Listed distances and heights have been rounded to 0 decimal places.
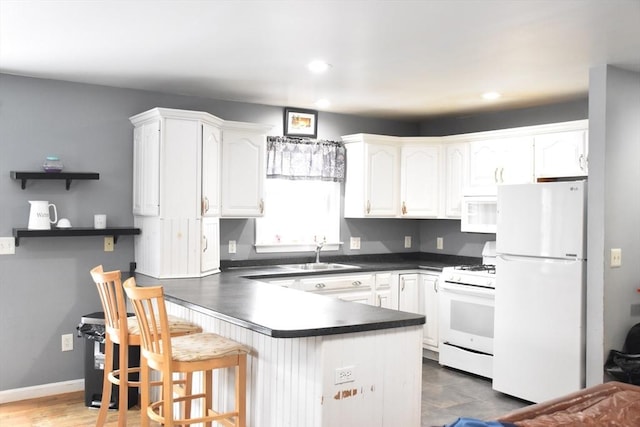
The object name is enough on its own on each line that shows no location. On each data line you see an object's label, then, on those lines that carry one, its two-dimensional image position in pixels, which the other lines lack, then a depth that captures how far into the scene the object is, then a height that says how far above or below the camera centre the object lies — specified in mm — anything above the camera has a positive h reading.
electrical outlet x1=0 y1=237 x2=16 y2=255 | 4250 -252
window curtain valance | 5508 +551
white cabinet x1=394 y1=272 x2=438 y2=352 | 5512 -777
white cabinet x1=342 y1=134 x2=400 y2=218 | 5766 +396
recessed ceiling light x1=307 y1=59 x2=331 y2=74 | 3822 +1007
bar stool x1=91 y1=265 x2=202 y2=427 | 3193 -674
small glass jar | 4289 +350
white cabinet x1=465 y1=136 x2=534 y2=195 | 5062 +495
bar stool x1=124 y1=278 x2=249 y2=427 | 2723 -683
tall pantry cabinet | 4320 +187
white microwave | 5352 +32
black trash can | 4098 -1074
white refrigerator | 3988 -519
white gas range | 4852 -868
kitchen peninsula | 2535 -674
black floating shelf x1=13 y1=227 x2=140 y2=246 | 4154 -145
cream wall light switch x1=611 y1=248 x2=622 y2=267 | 3898 -254
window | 5570 -12
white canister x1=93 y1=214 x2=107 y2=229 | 4480 -65
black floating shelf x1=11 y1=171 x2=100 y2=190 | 4176 +269
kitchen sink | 5449 -484
